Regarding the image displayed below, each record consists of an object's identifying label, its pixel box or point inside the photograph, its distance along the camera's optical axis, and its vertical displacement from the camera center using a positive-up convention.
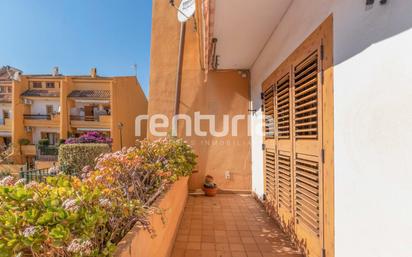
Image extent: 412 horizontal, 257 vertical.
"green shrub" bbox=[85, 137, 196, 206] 2.40 -0.43
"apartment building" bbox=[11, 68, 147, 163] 17.77 +2.31
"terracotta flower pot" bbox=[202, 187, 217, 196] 5.91 -1.56
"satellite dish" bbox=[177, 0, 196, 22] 4.72 +3.01
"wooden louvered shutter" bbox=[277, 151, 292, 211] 3.48 -0.80
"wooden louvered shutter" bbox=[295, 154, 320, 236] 2.62 -0.77
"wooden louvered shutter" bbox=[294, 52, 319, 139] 2.66 +0.49
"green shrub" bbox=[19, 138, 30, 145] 18.42 -0.42
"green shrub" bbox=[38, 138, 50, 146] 18.41 -0.51
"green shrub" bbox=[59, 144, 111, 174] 8.28 -0.77
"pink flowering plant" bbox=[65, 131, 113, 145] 9.57 -0.18
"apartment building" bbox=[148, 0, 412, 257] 1.49 +0.25
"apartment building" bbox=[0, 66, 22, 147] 19.11 +2.45
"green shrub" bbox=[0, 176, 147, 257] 1.02 -0.45
